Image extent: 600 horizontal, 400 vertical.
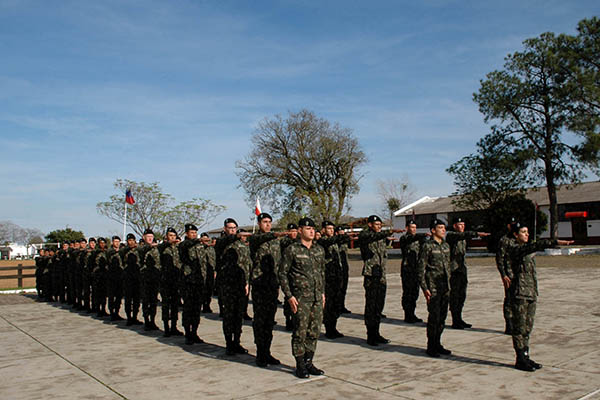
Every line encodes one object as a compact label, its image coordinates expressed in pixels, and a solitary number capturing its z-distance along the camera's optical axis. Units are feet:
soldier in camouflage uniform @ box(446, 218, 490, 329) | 28.71
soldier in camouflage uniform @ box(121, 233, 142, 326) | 34.45
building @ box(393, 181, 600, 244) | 148.25
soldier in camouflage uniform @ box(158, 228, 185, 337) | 29.94
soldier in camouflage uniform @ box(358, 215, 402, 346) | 24.99
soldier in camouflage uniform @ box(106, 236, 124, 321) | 37.24
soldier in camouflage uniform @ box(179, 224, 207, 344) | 27.22
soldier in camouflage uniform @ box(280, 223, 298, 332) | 27.76
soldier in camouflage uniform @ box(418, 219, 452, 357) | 21.97
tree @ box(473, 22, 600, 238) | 106.73
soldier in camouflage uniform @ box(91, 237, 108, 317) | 40.04
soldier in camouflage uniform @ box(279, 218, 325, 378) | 19.44
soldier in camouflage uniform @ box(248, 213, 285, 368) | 21.72
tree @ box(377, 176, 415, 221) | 236.02
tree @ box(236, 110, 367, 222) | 148.05
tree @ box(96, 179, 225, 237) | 121.60
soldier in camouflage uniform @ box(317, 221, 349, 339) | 27.25
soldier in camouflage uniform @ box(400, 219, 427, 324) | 31.24
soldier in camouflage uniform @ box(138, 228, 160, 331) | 32.35
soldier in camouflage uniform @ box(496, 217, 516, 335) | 20.83
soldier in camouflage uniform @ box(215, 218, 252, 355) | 23.97
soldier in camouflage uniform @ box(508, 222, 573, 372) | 19.33
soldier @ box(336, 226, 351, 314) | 35.47
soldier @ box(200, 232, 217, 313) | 37.68
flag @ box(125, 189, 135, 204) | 77.30
